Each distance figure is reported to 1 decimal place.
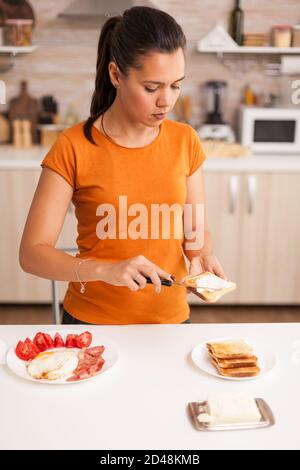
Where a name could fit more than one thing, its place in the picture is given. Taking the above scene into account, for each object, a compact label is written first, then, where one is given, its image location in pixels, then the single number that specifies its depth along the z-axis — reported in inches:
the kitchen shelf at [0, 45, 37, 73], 137.7
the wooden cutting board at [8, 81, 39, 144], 146.0
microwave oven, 137.2
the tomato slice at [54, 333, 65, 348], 56.4
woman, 57.6
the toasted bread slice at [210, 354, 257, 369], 52.7
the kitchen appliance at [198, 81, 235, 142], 139.9
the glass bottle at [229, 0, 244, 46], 140.0
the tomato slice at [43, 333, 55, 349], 56.0
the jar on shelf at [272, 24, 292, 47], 138.9
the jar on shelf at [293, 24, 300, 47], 139.3
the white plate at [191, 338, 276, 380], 52.8
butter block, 45.1
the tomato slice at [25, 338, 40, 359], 54.6
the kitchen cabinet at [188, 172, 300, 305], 127.1
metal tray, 44.4
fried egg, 50.9
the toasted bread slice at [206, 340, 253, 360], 53.5
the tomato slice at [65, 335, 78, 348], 56.4
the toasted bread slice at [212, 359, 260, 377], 52.1
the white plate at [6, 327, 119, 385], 50.5
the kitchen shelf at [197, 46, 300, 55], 138.1
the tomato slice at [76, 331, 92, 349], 56.2
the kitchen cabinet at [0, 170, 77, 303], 126.6
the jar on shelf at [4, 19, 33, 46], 138.1
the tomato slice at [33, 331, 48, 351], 55.8
